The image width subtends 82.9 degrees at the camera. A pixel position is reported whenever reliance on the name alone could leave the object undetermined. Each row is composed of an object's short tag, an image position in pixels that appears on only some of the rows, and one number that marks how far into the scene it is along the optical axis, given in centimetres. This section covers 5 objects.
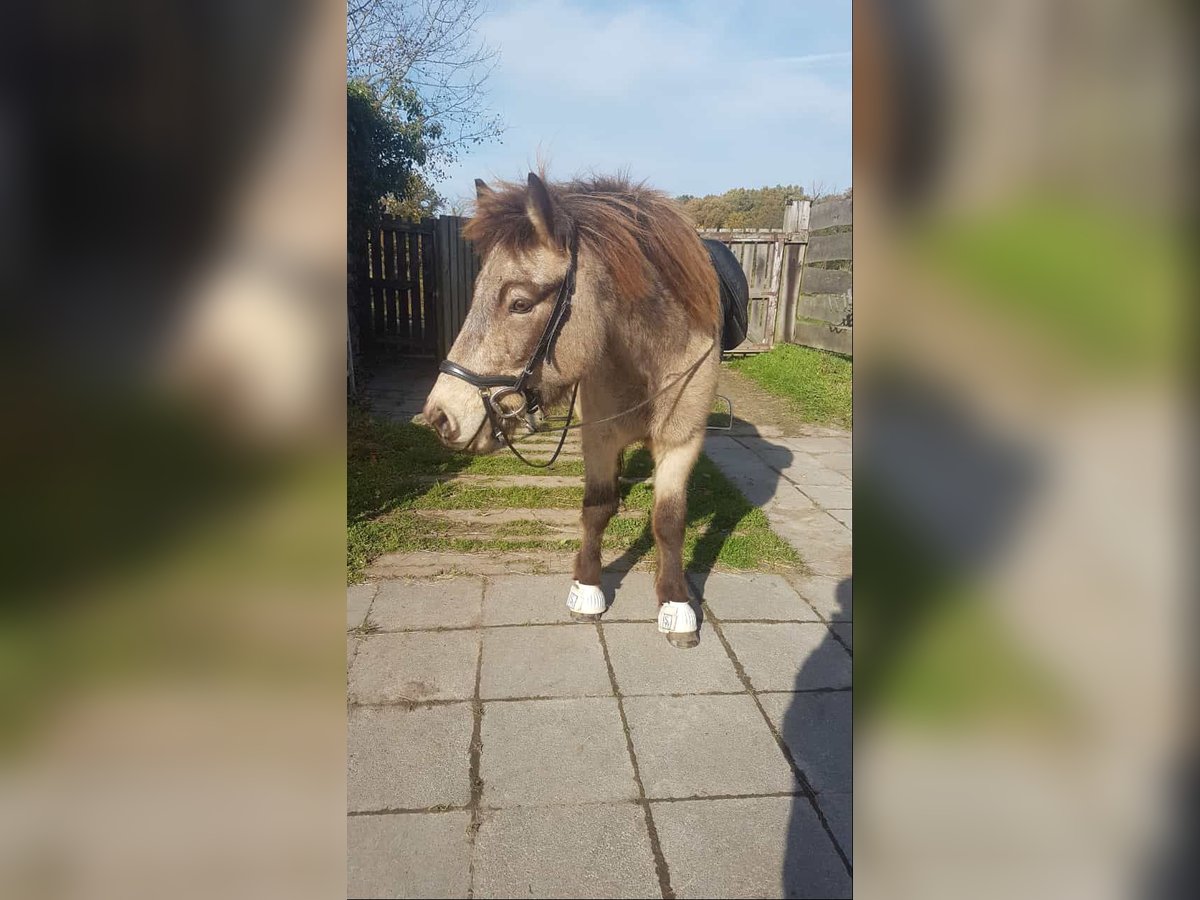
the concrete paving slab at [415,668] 260
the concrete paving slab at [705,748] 211
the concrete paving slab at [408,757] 204
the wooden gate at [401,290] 963
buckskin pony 247
